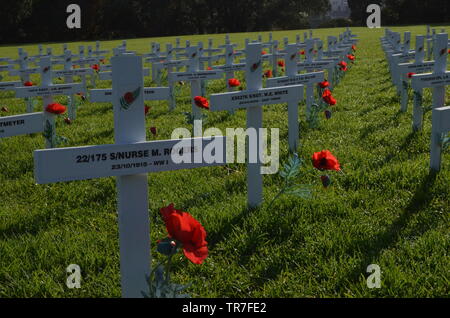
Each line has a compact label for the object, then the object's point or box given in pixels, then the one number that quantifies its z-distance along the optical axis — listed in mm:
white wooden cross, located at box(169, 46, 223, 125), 7441
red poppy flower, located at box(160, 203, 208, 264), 1872
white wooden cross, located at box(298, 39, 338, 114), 6938
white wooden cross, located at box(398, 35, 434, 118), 5738
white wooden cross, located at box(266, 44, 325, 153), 5211
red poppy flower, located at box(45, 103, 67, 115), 4965
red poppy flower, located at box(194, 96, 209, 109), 4953
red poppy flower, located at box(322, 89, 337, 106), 5514
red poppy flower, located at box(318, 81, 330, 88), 6204
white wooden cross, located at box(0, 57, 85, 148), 3630
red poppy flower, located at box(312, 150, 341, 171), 3293
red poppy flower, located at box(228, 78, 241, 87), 5858
